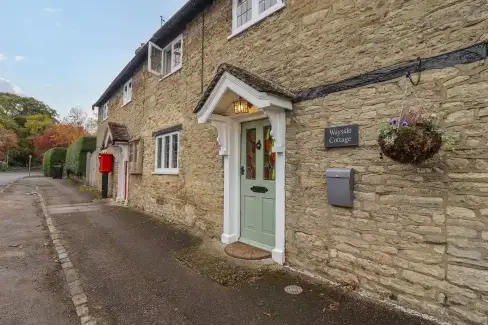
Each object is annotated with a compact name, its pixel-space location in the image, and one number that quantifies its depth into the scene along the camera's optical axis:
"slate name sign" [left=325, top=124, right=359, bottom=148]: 3.84
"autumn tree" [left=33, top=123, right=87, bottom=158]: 40.19
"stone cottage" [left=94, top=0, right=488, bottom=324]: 3.00
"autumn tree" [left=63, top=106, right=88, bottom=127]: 44.61
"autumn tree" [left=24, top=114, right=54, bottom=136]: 48.22
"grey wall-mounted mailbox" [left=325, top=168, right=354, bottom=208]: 3.85
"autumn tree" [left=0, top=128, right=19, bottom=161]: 41.00
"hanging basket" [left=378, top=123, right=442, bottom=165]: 2.89
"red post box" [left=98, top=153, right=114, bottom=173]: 13.38
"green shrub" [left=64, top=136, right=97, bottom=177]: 22.30
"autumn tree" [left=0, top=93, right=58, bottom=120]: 51.32
